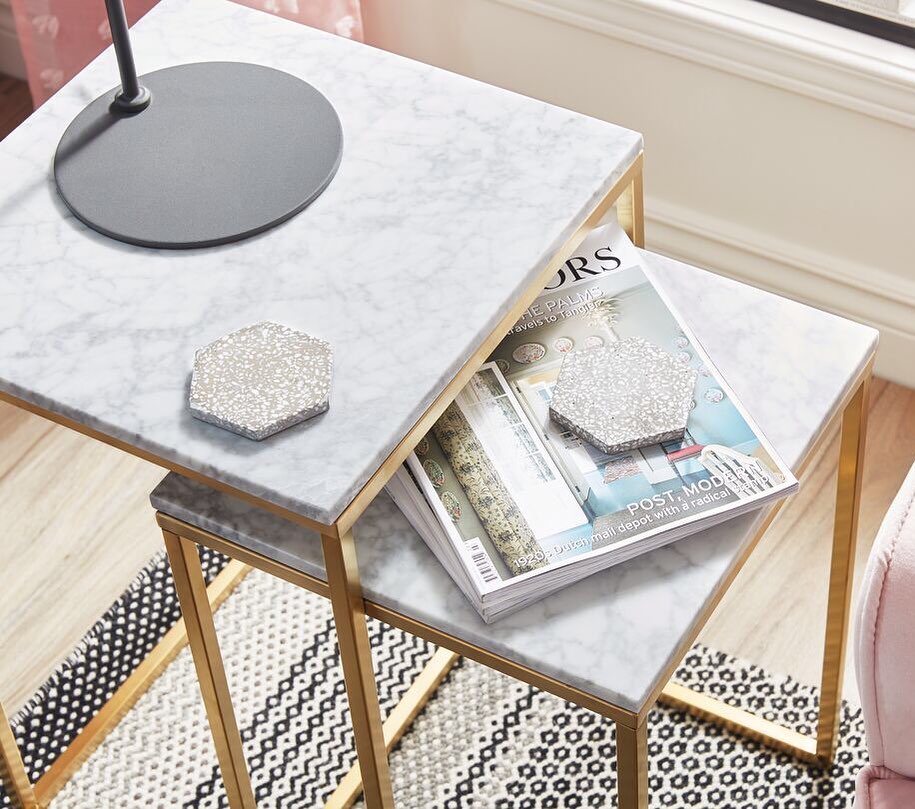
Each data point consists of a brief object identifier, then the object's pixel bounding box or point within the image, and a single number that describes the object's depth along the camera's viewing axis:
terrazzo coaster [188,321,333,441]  1.67
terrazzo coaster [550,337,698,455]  1.74
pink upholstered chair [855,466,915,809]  1.65
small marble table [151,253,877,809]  1.67
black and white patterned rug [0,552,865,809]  2.09
